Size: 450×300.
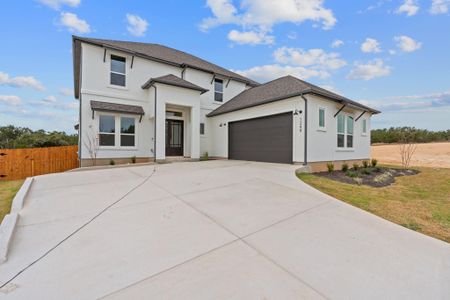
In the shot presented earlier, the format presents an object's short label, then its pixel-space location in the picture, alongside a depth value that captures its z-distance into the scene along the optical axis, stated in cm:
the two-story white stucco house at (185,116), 1019
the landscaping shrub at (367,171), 1032
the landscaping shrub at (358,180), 805
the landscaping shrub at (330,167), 975
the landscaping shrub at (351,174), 936
